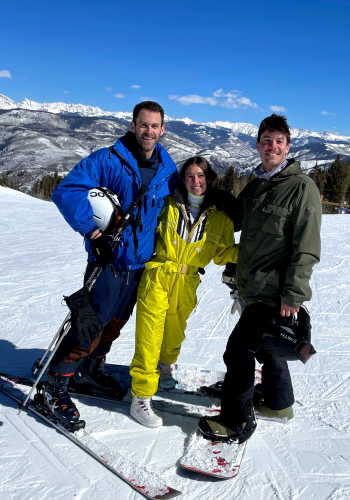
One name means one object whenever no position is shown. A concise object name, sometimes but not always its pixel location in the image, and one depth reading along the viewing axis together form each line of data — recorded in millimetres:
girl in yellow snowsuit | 2938
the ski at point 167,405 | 3152
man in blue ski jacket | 2764
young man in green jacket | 2381
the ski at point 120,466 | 2268
